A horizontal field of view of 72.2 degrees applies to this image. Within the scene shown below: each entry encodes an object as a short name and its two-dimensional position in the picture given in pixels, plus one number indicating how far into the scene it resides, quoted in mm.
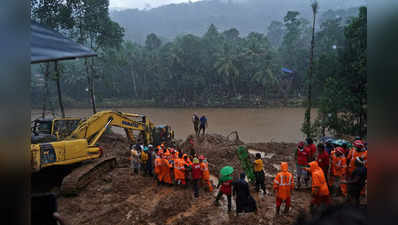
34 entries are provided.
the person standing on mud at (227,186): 6845
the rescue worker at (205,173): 8086
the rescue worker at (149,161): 9781
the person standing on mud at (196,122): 15712
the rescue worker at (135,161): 10125
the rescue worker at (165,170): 8684
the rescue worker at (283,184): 6020
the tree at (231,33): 65662
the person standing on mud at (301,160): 7794
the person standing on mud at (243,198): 6219
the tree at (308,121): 16906
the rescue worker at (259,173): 7645
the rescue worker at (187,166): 8438
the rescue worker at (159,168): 8734
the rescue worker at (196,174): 7883
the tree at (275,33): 92688
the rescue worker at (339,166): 7172
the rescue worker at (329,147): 9328
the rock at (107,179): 9406
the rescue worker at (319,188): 5461
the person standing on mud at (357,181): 5688
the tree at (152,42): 52969
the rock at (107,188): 8606
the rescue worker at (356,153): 6790
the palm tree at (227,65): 40419
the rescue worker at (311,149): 7770
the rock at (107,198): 7816
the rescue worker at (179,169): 8383
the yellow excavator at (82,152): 7613
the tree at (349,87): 15492
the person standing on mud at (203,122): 15369
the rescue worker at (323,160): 7270
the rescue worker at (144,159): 9875
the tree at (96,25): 21125
